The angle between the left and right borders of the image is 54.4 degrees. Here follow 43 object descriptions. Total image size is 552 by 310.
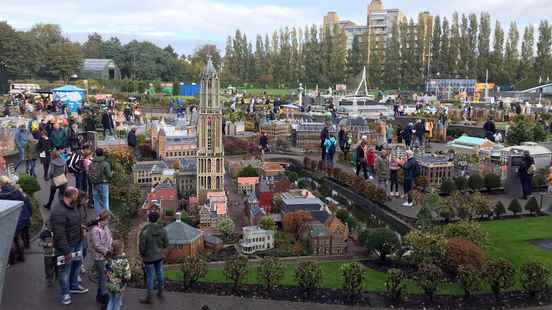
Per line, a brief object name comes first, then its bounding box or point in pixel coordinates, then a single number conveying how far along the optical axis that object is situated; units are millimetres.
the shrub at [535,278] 10141
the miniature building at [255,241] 13133
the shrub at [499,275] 10211
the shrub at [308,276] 10148
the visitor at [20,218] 10039
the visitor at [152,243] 8801
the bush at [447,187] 18641
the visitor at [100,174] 12438
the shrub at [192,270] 10281
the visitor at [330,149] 22641
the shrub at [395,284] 9969
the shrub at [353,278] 10008
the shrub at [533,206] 15922
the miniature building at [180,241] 12203
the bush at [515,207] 15797
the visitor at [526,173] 17523
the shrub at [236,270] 10336
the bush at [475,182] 18969
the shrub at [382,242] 12531
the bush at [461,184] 18969
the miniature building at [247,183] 19406
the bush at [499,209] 15609
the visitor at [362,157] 20425
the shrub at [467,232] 12172
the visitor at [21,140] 18803
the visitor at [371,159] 20656
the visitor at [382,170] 19406
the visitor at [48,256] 9281
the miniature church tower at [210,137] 17906
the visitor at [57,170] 12234
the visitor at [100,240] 8258
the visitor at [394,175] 17891
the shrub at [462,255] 10938
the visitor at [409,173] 16873
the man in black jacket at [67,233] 8164
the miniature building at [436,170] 20156
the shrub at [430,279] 10055
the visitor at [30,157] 16969
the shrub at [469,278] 10135
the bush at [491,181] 19125
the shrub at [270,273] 10273
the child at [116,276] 7828
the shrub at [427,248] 11258
